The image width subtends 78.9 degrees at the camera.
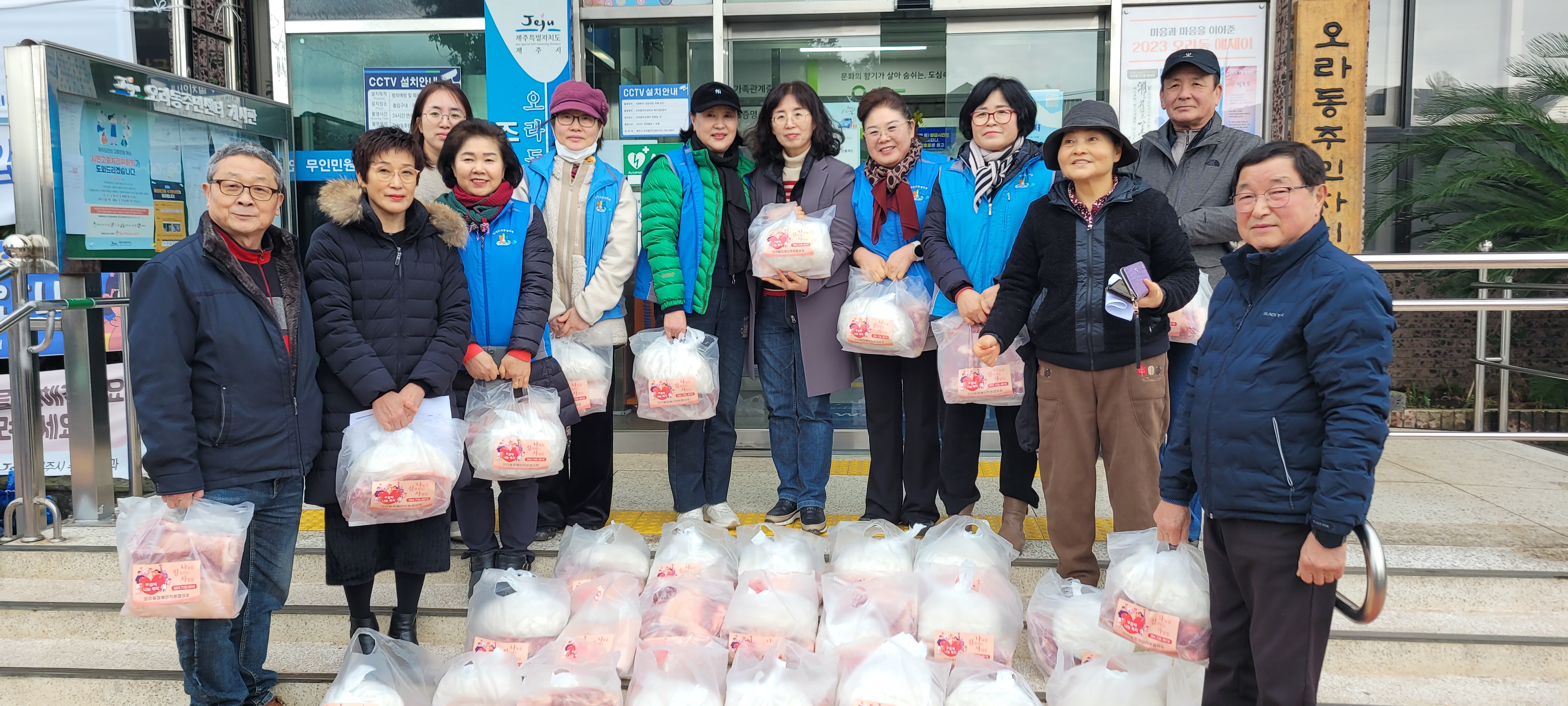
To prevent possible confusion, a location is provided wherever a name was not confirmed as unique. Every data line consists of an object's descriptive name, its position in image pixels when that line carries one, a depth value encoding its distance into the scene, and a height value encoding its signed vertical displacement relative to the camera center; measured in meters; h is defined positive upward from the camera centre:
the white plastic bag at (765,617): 3.17 -1.14
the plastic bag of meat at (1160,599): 2.60 -0.90
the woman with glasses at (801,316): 4.00 -0.17
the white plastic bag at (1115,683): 2.83 -1.22
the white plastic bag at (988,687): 2.84 -1.24
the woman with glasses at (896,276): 3.89 +0.00
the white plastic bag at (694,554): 3.52 -1.04
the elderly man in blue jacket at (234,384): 2.66 -0.30
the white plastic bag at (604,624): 3.14 -1.17
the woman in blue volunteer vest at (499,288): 3.49 -0.04
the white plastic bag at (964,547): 3.42 -0.98
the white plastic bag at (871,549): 3.45 -1.01
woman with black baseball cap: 3.99 +0.09
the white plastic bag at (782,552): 3.50 -1.02
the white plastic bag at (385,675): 2.86 -1.23
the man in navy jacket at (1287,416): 2.15 -0.34
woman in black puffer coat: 3.07 -0.13
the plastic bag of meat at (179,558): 2.65 -0.78
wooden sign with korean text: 4.82 +0.90
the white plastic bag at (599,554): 3.57 -1.05
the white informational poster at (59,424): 5.62 -0.86
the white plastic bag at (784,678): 2.84 -1.22
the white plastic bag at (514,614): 3.18 -1.13
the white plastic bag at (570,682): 2.93 -1.25
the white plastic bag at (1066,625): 3.07 -1.15
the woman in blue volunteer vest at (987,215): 3.68 +0.24
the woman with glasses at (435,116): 3.96 +0.67
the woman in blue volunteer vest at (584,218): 3.85 +0.24
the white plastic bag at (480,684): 2.95 -1.26
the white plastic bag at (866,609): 3.13 -1.12
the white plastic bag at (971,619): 3.10 -1.13
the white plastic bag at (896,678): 2.79 -1.20
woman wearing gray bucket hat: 3.21 -0.15
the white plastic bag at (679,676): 2.88 -1.24
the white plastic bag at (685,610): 3.23 -1.15
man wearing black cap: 3.60 +0.44
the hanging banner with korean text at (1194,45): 5.72 +1.36
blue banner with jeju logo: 6.00 +1.36
